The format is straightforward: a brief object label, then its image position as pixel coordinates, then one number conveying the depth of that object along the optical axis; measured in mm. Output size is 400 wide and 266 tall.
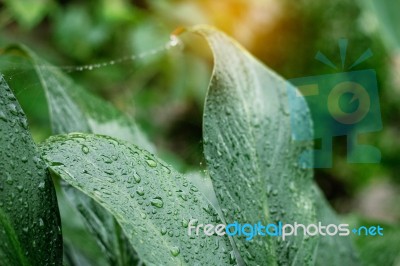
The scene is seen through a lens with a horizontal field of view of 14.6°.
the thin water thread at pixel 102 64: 815
